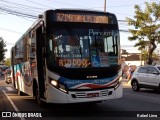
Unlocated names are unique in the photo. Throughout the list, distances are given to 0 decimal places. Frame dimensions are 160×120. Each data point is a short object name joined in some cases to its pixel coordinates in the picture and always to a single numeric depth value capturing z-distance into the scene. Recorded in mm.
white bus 7028
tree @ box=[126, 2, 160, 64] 23593
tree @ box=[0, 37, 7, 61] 51024
